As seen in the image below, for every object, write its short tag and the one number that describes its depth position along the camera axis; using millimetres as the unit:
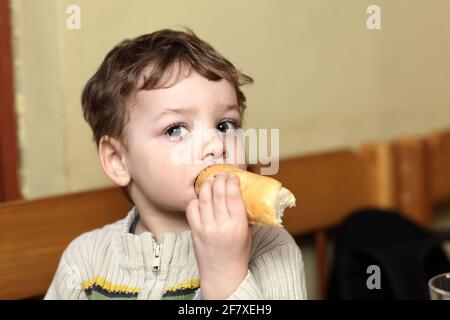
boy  1002
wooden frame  1170
